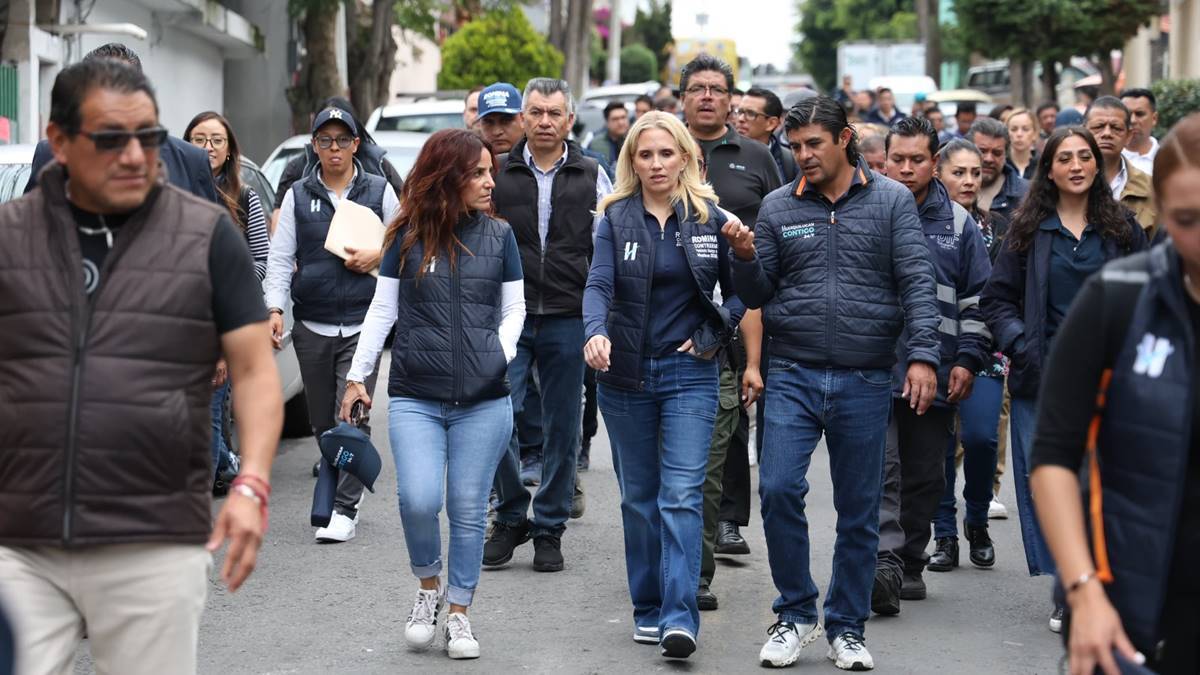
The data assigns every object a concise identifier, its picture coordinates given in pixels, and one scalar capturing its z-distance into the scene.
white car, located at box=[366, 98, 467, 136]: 20.69
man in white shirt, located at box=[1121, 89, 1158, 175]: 10.69
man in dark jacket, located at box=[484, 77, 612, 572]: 8.23
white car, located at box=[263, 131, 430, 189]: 15.66
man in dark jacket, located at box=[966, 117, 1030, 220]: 9.31
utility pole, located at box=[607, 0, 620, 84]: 59.06
